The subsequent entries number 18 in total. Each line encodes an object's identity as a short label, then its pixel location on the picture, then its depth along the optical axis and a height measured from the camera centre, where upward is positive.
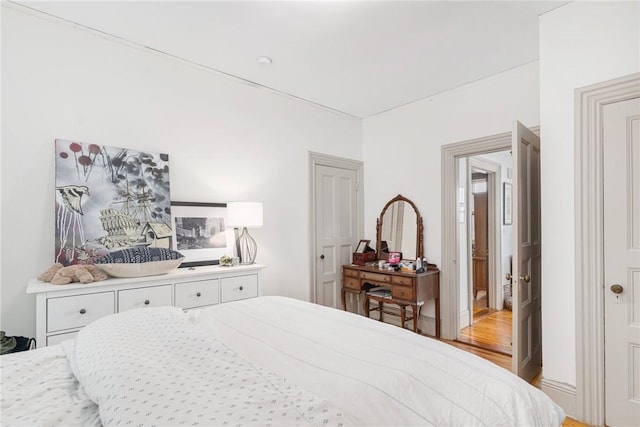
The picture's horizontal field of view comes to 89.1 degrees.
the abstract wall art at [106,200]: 2.23 +0.12
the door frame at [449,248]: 3.57 -0.35
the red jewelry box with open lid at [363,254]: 4.04 -0.47
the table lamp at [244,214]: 2.83 +0.02
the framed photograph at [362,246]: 4.19 -0.39
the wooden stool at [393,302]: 3.38 -1.01
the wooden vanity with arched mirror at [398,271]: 3.41 -0.61
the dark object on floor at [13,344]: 1.86 -0.75
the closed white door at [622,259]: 1.93 -0.27
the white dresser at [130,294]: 1.86 -0.52
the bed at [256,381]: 0.78 -0.49
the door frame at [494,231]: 4.77 -0.22
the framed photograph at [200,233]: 2.76 -0.14
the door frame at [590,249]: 2.03 -0.21
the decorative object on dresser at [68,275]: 1.93 -0.35
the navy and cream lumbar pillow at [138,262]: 2.13 -0.31
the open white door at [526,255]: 2.20 -0.29
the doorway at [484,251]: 3.92 -0.51
